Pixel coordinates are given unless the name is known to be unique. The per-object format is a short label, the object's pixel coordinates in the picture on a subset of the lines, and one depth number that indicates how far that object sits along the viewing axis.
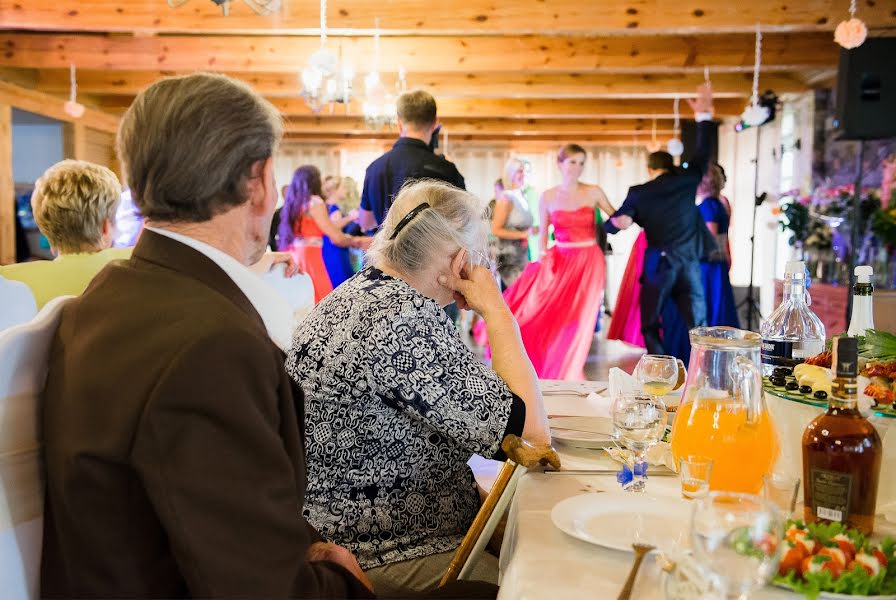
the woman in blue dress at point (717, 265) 6.23
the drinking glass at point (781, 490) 1.02
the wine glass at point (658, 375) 1.56
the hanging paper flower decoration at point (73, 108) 7.74
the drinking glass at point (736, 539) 0.71
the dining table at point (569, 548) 0.88
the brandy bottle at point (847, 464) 0.95
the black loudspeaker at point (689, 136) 10.04
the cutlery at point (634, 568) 0.83
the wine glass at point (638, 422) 1.28
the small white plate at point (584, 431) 1.49
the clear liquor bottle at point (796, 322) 1.65
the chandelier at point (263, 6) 4.09
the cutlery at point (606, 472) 1.34
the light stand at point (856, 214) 5.11
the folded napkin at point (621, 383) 1.59
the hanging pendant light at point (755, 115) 5.53
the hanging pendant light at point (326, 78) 4.94
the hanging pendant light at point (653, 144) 11.89
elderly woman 1.39
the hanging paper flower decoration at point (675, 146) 8.48
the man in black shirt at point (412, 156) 4.11
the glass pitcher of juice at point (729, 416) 1.12
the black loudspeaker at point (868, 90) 5.09
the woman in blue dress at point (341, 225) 6.20
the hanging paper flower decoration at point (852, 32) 4.35
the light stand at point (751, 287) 7.11
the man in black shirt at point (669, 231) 5.32
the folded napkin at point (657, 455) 1.37
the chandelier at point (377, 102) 6.09
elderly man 0.79
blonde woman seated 2.48
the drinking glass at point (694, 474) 0.99
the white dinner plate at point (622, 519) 1.00
